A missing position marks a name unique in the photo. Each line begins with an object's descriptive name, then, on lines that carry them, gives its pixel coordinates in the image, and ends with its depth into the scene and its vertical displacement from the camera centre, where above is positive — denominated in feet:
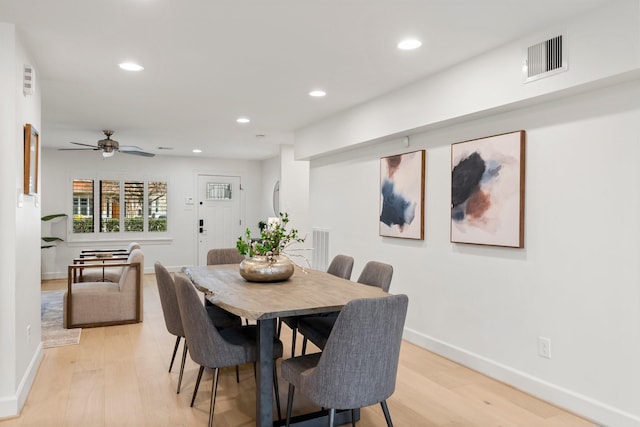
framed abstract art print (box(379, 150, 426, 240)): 13.48 +0.61
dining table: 7.41 -1.57
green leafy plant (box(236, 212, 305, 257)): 10.06 -0.67
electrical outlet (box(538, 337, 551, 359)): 9.70 -2.87
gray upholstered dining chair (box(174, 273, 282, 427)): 7.93 -2.36
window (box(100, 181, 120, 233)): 27.84 +0.29
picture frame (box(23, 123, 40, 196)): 9.91 +1.14
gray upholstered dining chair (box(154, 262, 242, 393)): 9.43 -1.98
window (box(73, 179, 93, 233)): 27.20 +0.27
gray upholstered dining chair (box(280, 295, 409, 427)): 6.29 -2.07
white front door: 30.48 -0.05
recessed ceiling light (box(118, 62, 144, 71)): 11.40 +3.75
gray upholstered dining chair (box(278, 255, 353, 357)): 11.77 -1.49
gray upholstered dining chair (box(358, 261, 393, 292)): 10.23 -1.46
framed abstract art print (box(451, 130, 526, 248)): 10.28 +0.63
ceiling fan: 20.44 +2.92
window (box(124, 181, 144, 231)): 28.48 +0.33
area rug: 13.92 -4.08
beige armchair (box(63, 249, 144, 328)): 15.57 -3.20
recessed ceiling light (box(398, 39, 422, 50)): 9.73 +3.79
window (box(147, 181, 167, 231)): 29.22 +0.35
